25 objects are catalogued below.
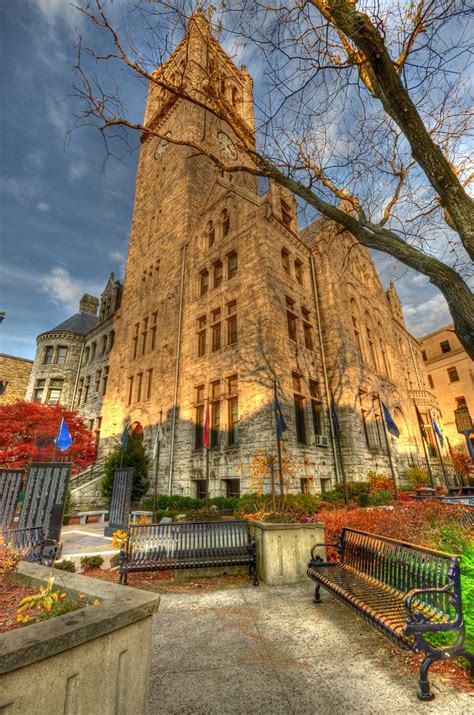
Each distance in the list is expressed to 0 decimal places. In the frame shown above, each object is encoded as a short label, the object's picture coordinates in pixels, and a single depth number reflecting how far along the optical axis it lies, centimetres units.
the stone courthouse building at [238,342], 1379
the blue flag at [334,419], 1433
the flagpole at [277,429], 1099
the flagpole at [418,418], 2367
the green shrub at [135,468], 1623
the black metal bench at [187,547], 573
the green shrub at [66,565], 614
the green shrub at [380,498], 1285
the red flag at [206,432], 1249
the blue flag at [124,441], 1495
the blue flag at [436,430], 1871
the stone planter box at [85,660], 151
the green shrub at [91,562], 675
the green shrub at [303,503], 1032
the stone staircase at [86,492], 1716
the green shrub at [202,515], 903
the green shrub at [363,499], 1266
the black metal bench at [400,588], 273
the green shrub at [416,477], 1916
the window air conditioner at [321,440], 1438
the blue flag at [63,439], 1390
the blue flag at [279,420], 1122
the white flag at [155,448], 1682
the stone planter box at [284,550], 586
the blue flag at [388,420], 1421
